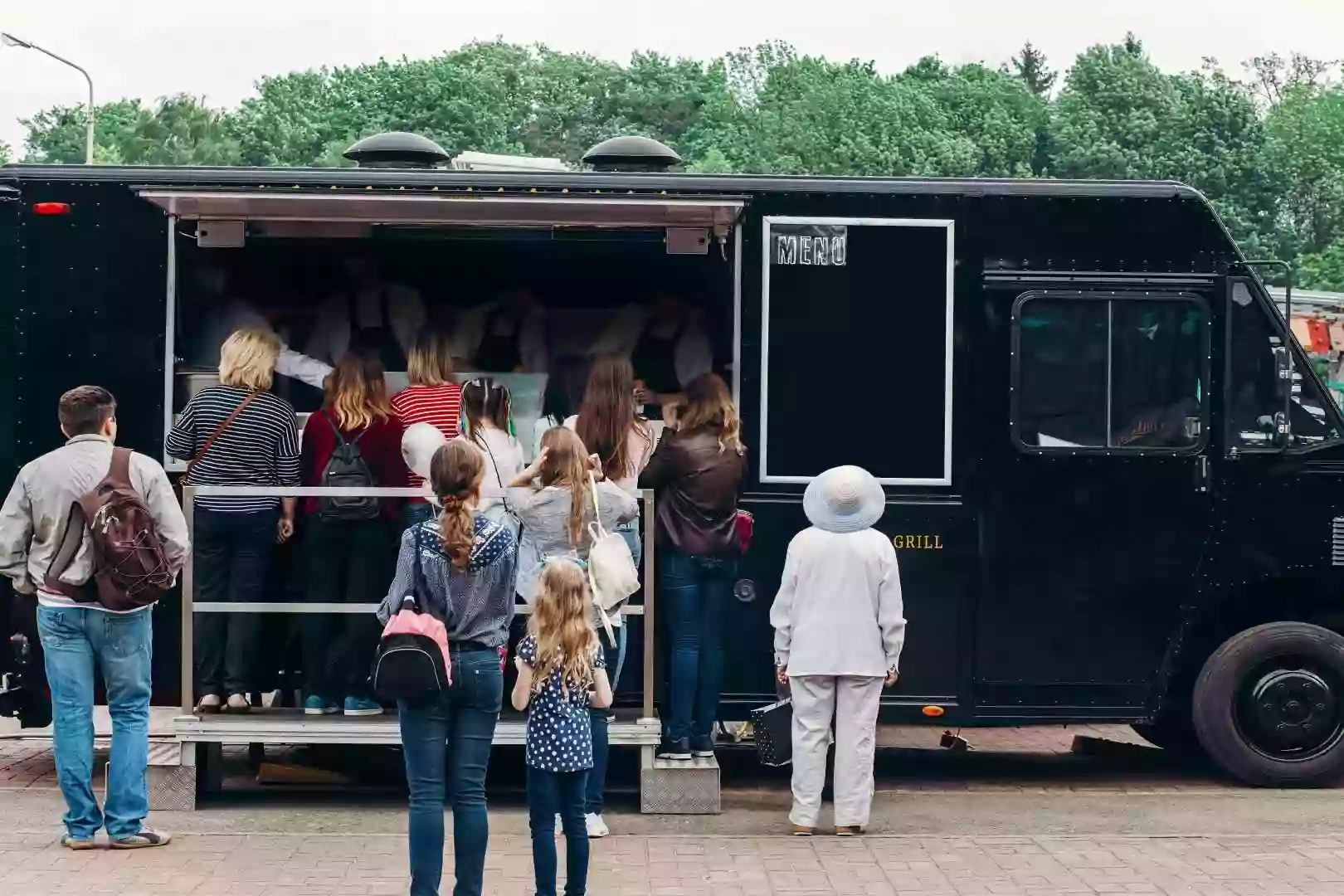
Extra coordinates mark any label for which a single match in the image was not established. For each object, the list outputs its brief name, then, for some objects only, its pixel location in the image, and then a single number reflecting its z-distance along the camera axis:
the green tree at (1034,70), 88.00
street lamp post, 36.47
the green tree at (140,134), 81.25
